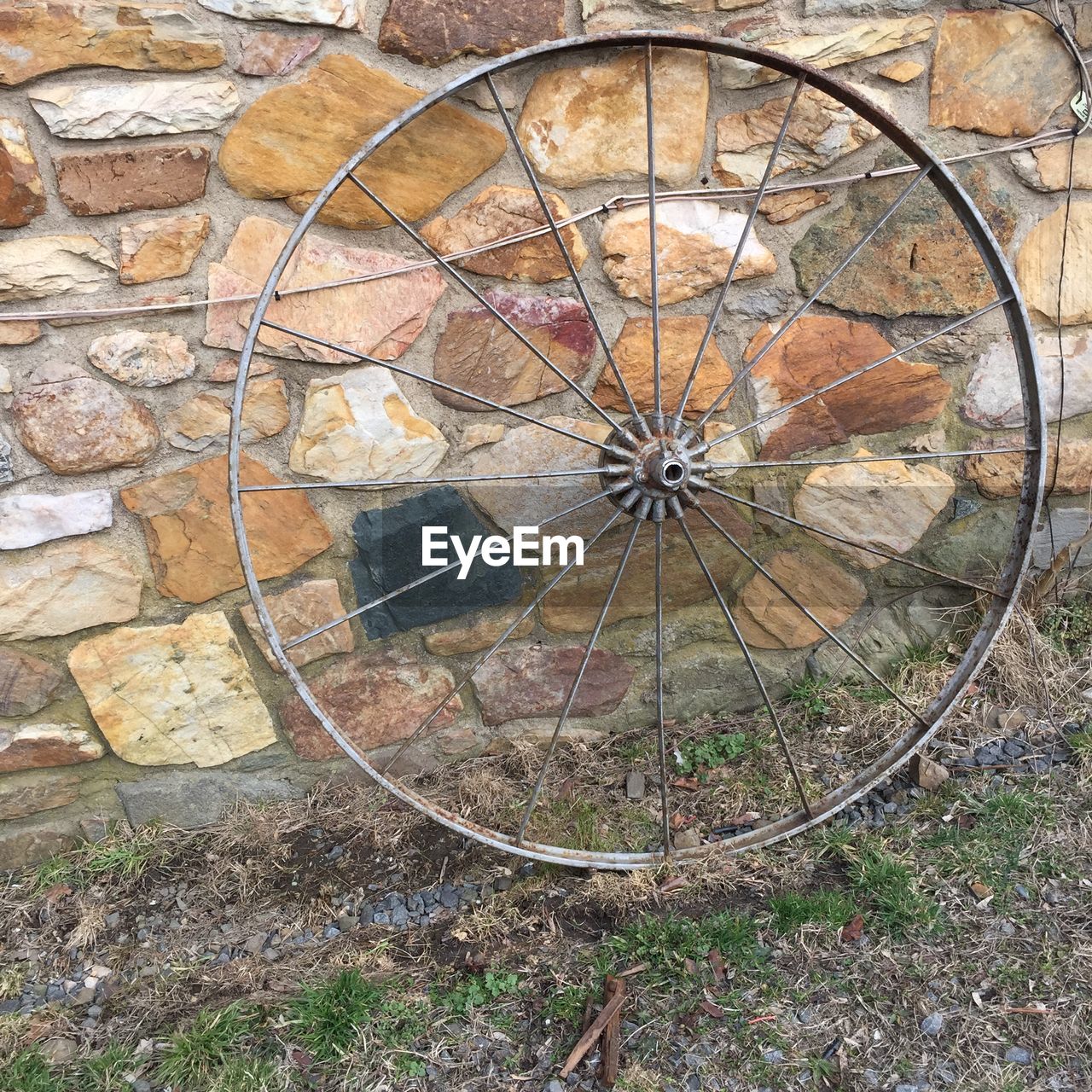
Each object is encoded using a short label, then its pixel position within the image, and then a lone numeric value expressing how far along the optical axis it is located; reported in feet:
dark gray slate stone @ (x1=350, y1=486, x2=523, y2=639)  6.93
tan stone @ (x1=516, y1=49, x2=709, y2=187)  6.28
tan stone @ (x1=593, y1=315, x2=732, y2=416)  6.91
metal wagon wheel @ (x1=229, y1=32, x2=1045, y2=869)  6.09
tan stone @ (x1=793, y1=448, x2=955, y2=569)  7.54
